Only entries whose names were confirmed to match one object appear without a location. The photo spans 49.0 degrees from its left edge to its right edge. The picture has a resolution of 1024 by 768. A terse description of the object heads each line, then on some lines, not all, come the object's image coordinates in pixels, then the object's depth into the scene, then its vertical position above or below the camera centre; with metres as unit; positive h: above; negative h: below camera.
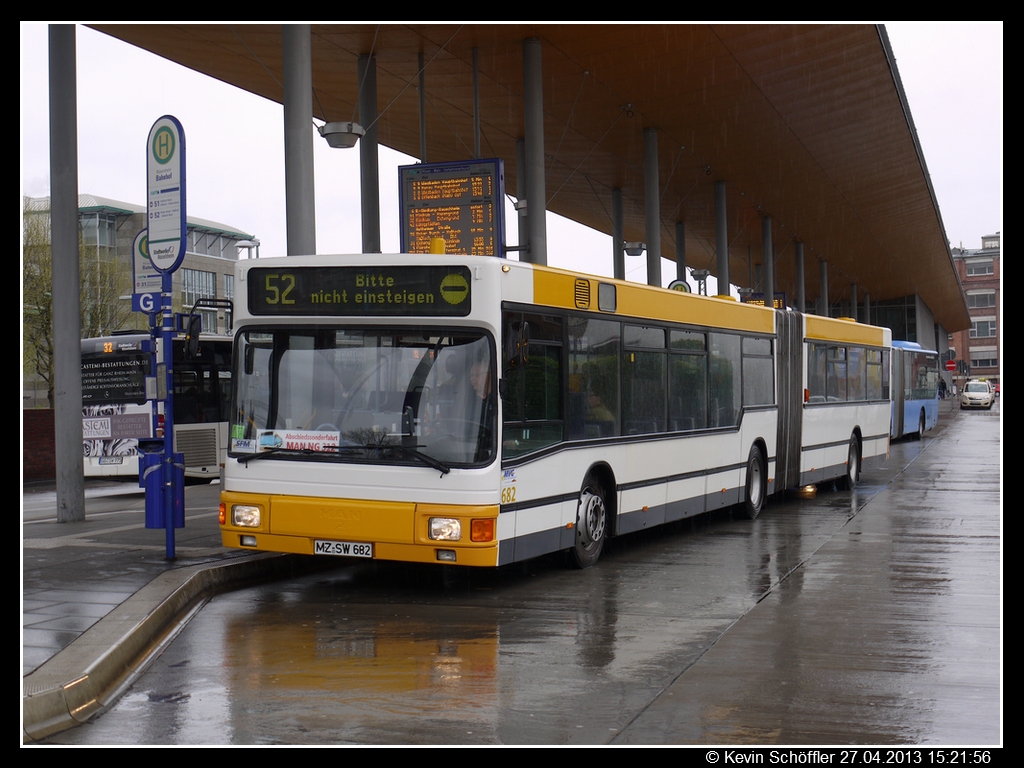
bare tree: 32.91 +3.24
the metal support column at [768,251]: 39.25 +4.80
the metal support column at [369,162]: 20.28 +4.38
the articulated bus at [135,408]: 21.48 -0.28
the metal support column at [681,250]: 40.81 +5.17
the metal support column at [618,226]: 33.55 +4.80
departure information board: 18.62 +3.10
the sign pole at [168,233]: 10.69 +1.55
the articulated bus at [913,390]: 39.09 -0.24
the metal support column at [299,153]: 14.23 +3.04
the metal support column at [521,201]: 20.05 +3.74
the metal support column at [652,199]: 25.77 +4.38
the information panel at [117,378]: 21.64 +0.31
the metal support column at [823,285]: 56.78 +5.13
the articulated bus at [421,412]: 9.30 -0.19
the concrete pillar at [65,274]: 13.80 +1.50
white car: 71.50 -0.76
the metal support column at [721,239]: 30.81 +4.22
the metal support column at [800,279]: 46.71 +4.51
